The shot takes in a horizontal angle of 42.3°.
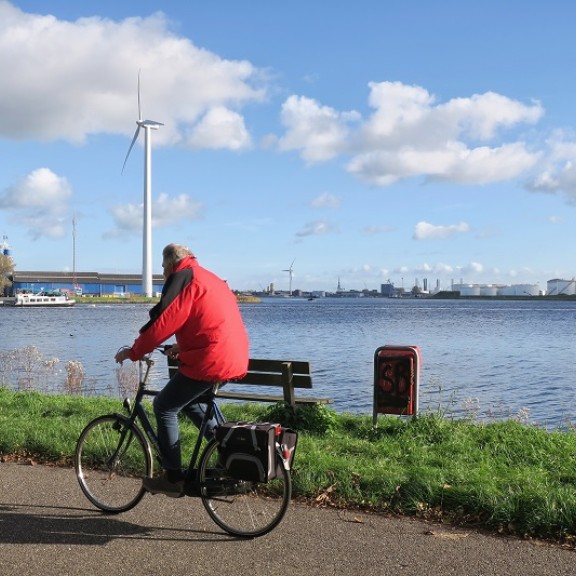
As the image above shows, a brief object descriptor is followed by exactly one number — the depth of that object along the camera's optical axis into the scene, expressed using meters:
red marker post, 8.81
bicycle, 5.15
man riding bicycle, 5.12
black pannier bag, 4.91
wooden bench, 9.10
